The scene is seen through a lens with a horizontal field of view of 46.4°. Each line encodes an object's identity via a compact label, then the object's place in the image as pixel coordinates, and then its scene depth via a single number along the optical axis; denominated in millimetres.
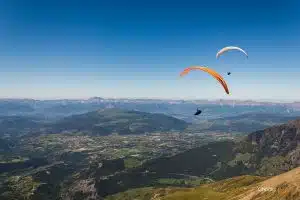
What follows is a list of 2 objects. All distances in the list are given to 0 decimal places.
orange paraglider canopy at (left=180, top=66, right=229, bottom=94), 69662
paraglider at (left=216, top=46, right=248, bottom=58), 78688
